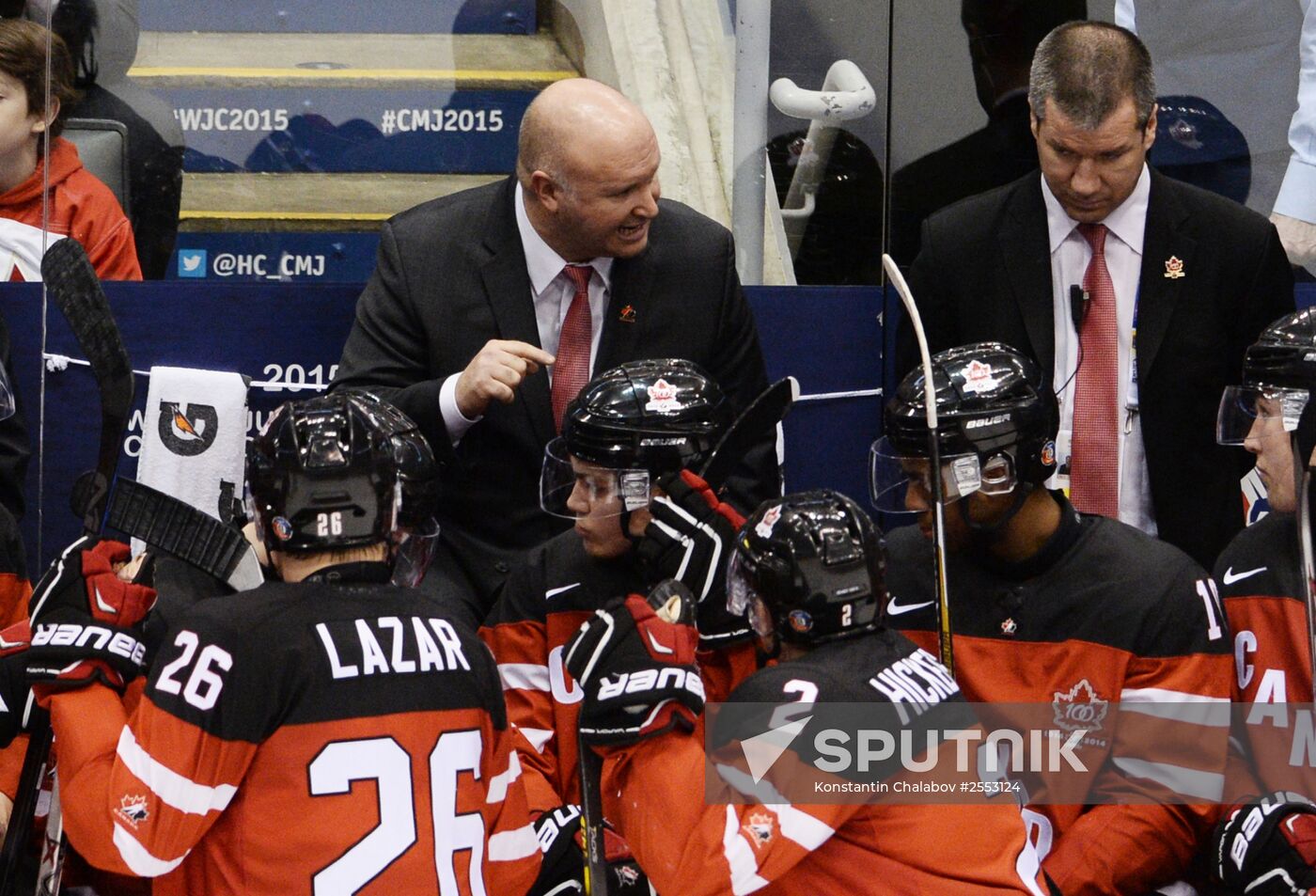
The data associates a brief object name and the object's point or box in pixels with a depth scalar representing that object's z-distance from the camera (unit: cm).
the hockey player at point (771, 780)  539
